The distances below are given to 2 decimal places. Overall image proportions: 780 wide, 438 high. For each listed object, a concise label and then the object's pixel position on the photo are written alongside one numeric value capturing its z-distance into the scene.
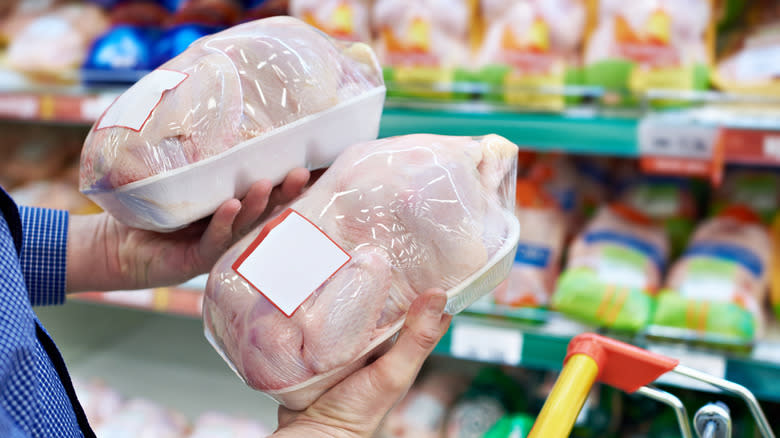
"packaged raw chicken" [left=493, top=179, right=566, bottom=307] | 1.30
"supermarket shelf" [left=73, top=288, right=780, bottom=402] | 1.10
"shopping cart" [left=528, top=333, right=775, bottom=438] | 0.59
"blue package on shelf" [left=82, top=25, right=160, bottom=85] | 1.58
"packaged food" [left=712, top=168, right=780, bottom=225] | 1.36
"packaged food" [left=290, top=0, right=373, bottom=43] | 1.44
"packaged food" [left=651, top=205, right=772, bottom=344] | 1.13
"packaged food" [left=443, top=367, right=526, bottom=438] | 1.42
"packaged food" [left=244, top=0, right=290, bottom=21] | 1.60
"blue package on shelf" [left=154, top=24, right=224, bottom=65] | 1.57
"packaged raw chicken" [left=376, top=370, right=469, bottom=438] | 1.42
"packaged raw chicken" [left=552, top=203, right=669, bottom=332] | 1.19
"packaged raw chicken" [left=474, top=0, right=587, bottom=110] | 1.30
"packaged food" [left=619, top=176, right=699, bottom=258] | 1.39
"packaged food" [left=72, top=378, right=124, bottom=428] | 1.55
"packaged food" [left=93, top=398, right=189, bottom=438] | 1.49
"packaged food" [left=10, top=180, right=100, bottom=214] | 1.76
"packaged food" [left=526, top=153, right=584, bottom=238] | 1.46
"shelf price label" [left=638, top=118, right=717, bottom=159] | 1.08
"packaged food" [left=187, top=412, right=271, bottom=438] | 1.49
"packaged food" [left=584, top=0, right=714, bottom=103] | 1.20
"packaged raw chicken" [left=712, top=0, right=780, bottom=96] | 1.17
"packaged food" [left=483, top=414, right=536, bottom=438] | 0.99
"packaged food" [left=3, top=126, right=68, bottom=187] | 1.90
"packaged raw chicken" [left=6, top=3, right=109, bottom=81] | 1.63
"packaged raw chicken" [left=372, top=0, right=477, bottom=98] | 1.37
